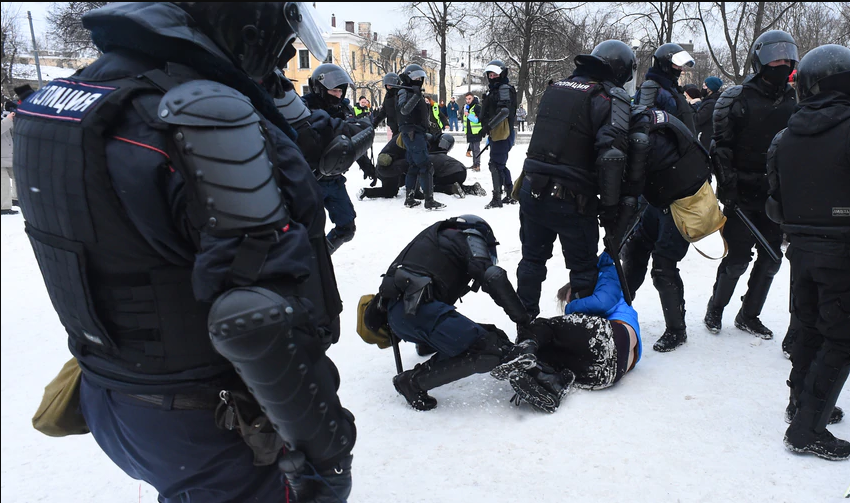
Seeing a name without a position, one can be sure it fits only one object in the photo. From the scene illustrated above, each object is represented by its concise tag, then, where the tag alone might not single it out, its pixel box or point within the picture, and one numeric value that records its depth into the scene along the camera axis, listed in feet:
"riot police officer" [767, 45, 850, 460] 9.31
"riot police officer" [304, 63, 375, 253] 18.92
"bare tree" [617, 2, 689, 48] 78.64
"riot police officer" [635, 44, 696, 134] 18.79
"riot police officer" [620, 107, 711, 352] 13.74
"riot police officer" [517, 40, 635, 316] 13.15
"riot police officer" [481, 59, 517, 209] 30.12
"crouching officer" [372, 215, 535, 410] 11.33
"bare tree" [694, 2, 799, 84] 63.00
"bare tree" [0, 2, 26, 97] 80.84
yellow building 147.74
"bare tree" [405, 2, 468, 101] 98.07
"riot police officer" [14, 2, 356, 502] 4.05
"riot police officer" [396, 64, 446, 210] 28.35
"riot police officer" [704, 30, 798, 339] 14.38
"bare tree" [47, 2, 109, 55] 52.26
